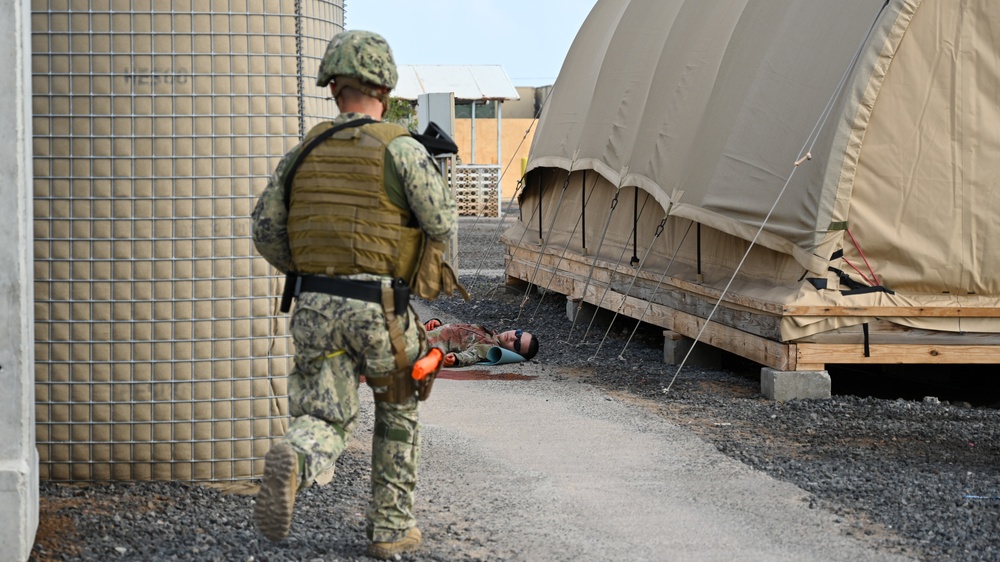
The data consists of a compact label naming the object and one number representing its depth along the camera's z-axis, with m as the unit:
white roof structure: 39.91
